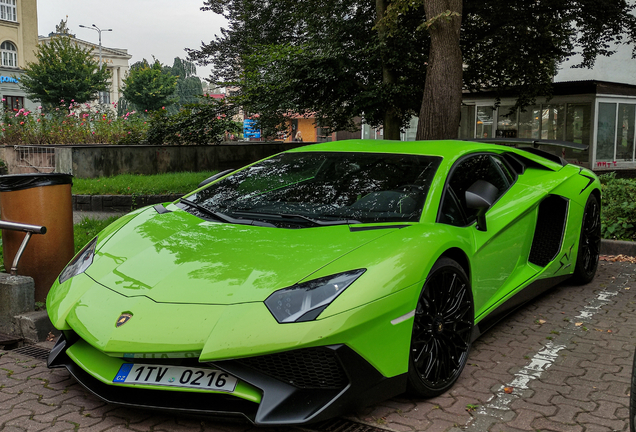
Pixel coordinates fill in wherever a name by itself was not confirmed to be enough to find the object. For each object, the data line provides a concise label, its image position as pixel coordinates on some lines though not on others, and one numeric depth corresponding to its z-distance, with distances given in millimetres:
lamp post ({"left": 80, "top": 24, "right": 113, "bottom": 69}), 53438
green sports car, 2621
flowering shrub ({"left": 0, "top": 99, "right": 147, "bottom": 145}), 17797
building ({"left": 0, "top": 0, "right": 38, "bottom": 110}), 49062
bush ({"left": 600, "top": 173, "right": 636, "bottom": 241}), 7527
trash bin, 4473
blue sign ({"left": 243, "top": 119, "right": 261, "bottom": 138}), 17312
